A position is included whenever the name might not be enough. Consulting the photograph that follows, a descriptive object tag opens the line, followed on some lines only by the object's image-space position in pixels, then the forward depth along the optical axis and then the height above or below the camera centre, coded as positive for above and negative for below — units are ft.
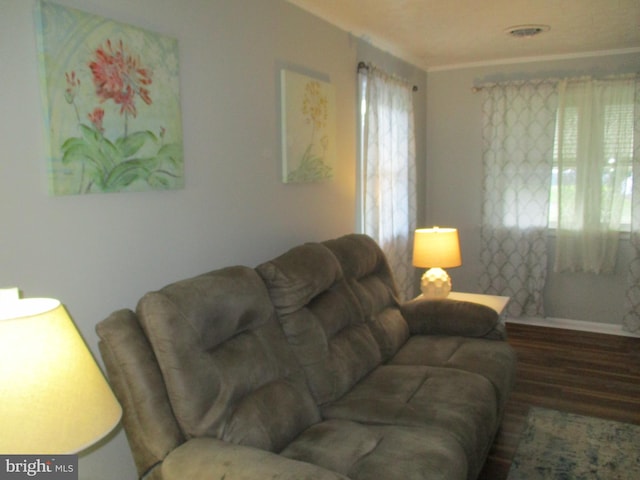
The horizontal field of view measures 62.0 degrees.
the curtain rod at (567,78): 14.06 +2.76
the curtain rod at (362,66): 11.74 +2.54
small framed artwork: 9.37 +1.00
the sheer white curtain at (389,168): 12.09 +0.32
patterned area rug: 8.29 -4.52
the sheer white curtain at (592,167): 14.32 +0.32
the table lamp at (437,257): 11.51 -1.65
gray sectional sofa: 5.49 -2.59
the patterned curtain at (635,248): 14.05 -1.87
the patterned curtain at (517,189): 15.29 -0.27
